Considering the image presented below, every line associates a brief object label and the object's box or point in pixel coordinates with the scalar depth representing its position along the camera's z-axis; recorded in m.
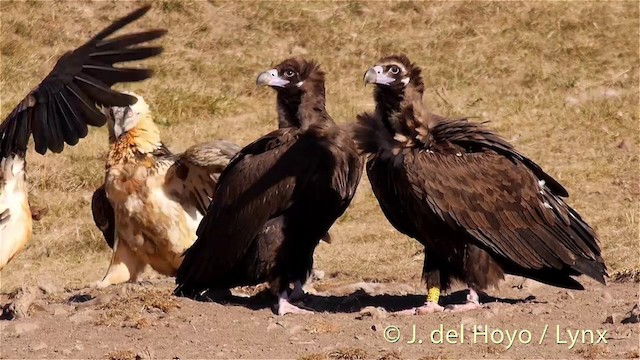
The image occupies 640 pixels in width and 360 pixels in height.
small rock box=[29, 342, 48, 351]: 16.75
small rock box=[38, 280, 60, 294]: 22.34
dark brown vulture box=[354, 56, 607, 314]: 17.56
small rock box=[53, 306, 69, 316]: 18.69
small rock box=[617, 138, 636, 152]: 30.77
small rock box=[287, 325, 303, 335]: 16.86
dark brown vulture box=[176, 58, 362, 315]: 18.20
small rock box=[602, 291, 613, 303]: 18.45
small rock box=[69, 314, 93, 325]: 17.92
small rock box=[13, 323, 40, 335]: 17.77
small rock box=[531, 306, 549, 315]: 17.48
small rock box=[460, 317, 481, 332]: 16.58
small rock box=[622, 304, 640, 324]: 16.75
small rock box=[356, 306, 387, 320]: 17.37
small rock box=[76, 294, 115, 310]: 18.95
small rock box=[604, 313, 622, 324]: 16.92
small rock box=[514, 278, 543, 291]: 19.91
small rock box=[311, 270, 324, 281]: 22.46
